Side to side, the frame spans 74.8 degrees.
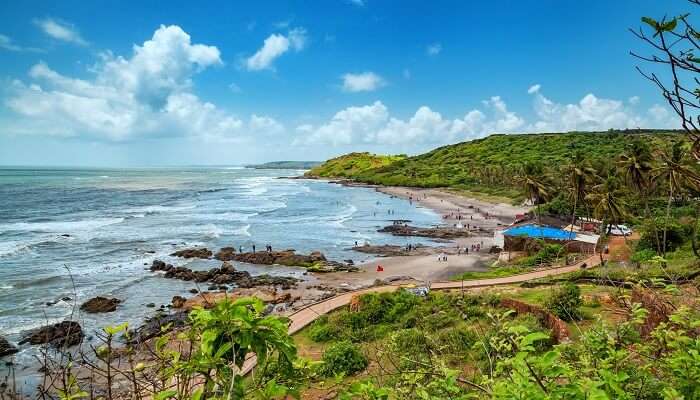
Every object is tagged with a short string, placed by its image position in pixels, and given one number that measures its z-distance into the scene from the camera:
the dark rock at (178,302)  28.66
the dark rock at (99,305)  27.36
